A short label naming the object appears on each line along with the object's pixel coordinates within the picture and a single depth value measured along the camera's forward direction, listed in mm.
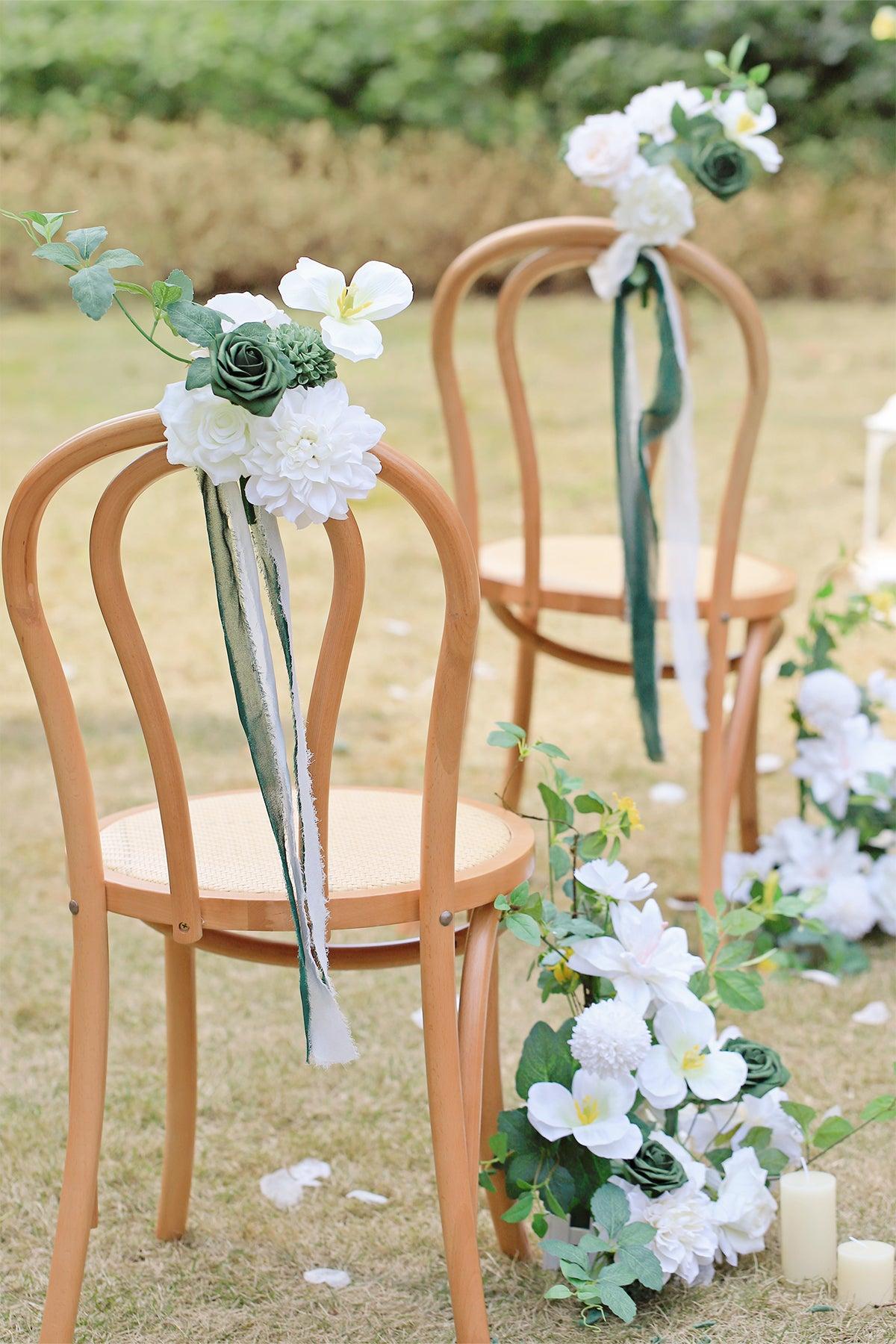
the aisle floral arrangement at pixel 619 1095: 3117
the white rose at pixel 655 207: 4551
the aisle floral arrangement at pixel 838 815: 5102
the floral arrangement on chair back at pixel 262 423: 2467
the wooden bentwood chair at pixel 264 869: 2682
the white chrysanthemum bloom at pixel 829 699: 5168
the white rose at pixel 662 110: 4680
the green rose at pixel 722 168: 4586
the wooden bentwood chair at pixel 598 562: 4730
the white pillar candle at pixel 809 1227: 3250
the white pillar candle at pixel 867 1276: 3166
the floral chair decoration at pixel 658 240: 4598
